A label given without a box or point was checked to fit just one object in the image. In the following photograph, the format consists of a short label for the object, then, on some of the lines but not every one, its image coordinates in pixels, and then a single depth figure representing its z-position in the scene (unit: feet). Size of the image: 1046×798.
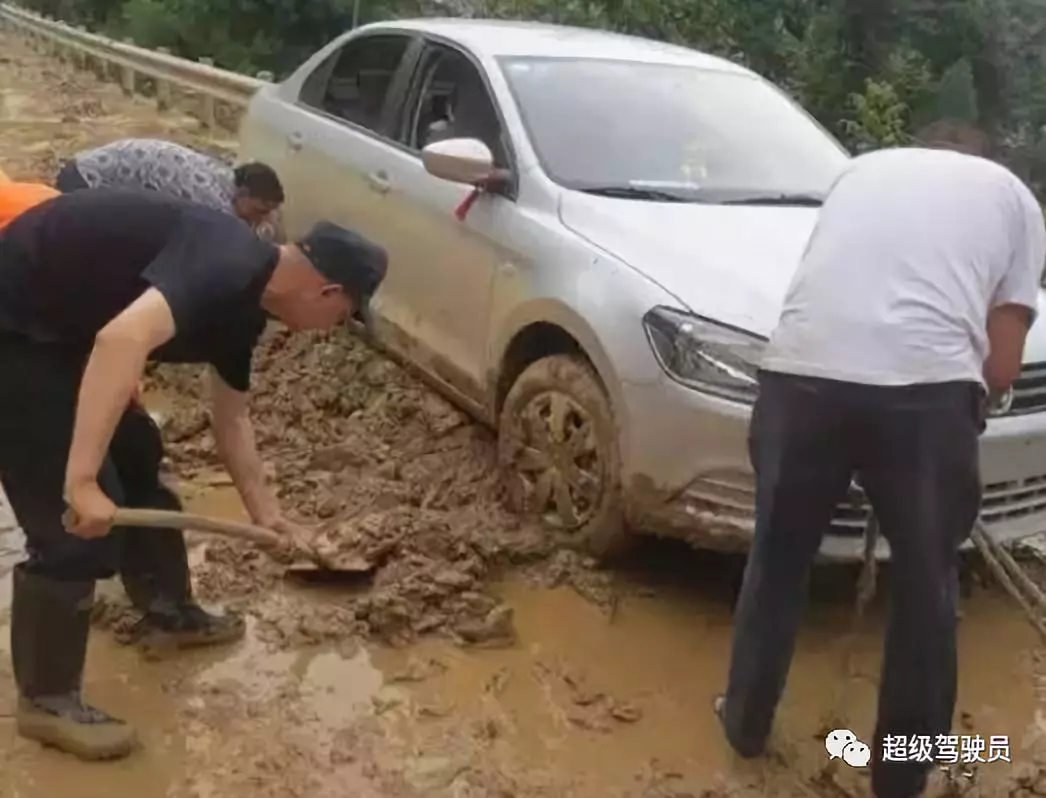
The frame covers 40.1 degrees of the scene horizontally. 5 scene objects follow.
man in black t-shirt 9.69
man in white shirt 10.16
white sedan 13.47
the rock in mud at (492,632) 13.79
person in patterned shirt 15.01
